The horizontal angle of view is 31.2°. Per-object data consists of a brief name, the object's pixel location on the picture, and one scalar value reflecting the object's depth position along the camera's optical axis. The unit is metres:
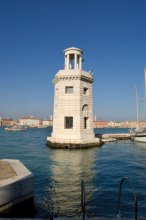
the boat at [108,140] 41.44
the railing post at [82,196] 7.41
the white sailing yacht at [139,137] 44.21
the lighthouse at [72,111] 33.94
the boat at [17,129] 126.25
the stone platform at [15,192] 9.23
